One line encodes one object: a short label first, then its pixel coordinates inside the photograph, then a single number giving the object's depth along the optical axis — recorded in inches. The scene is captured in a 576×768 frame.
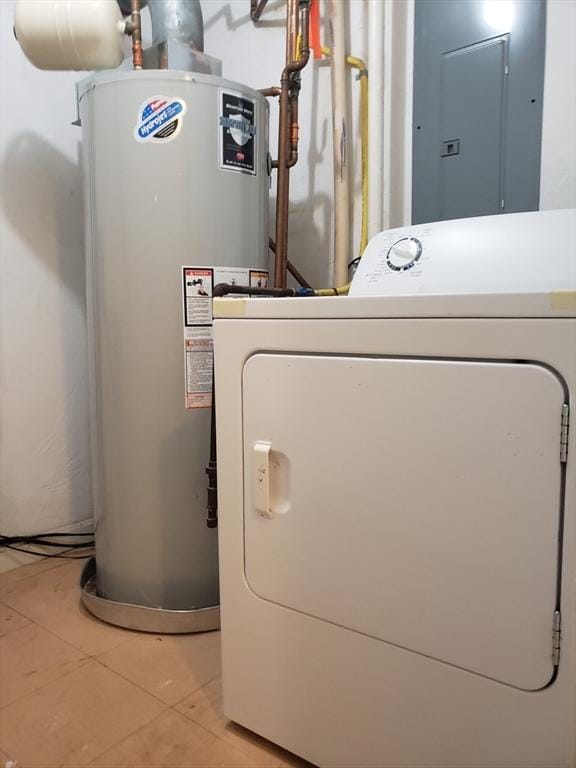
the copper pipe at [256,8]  70.7
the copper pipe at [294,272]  67.7
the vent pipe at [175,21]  60.4
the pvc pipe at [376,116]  59.7
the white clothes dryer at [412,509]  29.2
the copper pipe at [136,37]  56.1
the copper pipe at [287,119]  58.7
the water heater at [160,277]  53.0
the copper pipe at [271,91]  61.4
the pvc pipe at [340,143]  63.0
